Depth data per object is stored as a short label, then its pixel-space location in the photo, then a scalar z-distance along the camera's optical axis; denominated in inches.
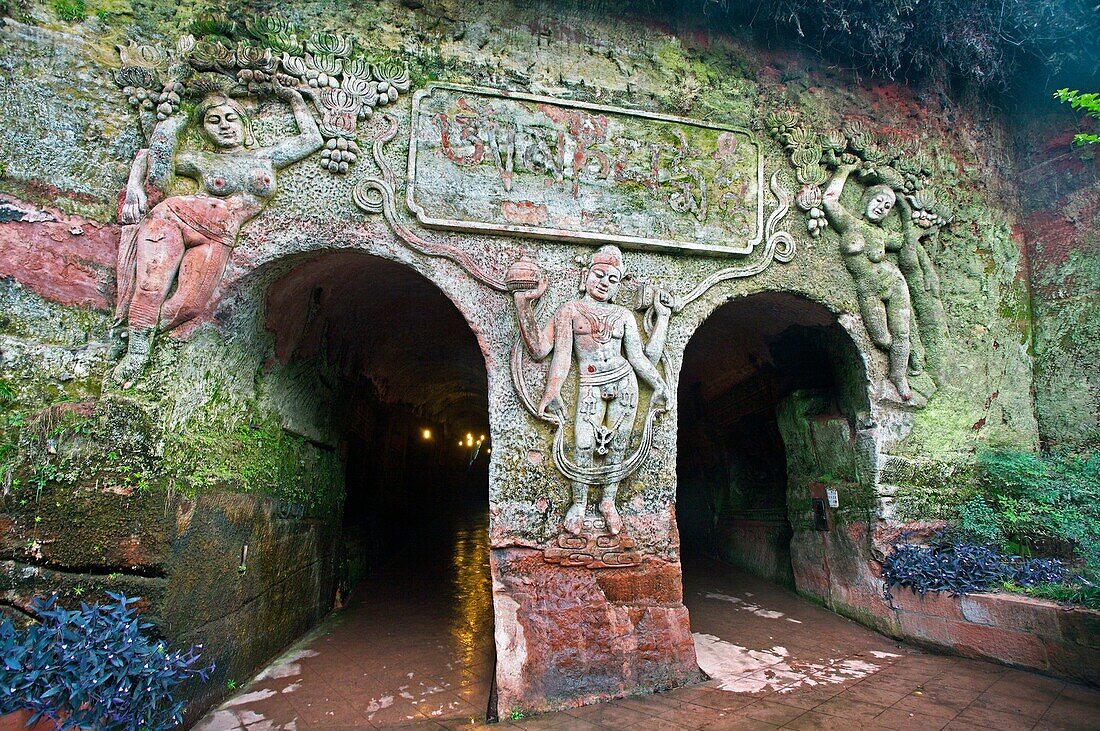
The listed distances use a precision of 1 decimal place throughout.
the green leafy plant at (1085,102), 159.8
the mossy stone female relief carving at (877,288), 201.5
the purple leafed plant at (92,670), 109.4
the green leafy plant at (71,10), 167.3
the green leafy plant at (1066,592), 156.6
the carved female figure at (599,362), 171.0
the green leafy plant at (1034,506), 188.4
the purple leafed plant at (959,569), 179.5
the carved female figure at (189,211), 154.3
